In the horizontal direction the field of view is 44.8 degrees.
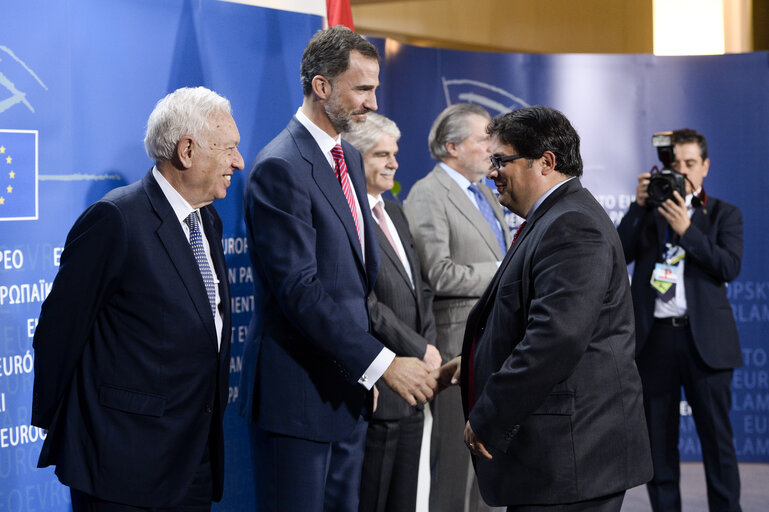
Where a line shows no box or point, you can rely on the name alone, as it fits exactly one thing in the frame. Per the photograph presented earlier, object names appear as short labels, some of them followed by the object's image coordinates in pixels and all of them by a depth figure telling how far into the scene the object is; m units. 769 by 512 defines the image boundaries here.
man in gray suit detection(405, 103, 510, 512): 3.96
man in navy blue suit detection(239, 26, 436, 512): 2.73
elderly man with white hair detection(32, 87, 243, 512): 2.28
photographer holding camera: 4.42
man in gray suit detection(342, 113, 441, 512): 3.44
